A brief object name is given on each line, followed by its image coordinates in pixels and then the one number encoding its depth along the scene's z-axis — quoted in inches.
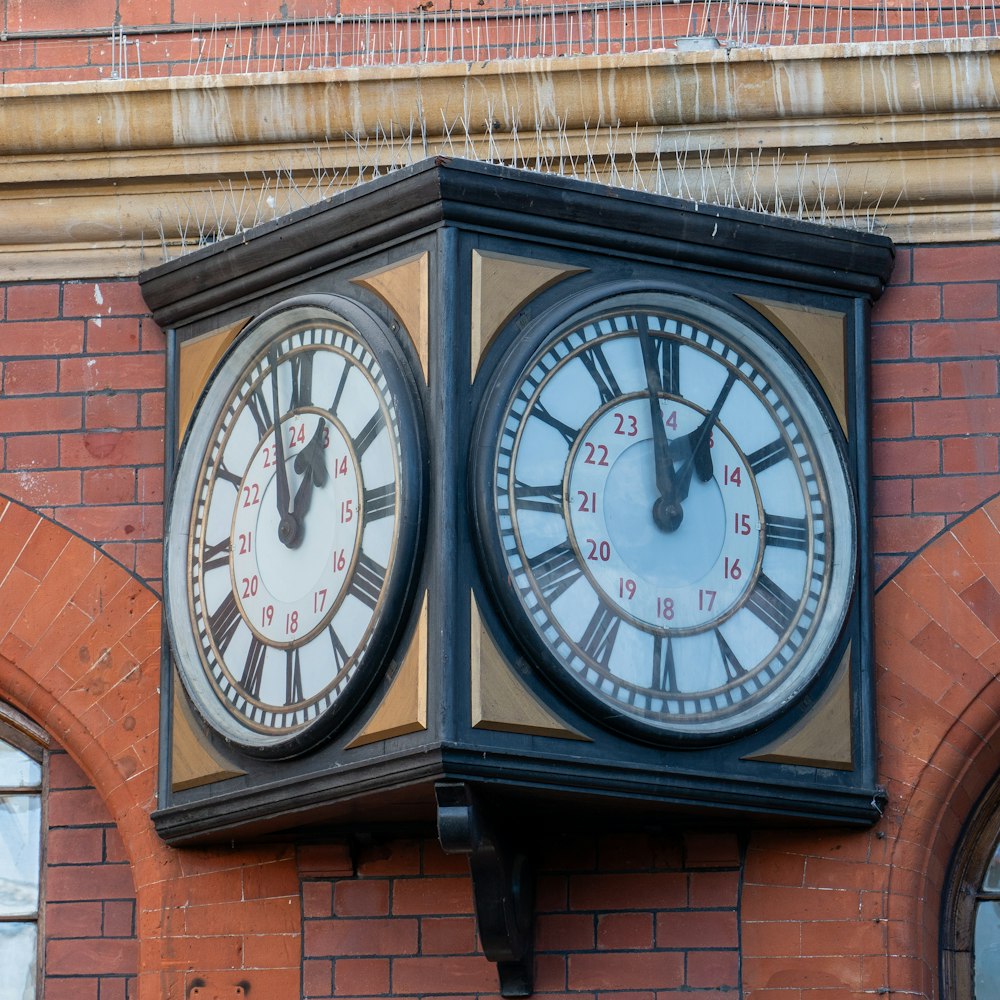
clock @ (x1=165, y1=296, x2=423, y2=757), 343.8
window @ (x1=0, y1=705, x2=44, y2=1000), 384.0
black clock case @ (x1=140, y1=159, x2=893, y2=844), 335.5
